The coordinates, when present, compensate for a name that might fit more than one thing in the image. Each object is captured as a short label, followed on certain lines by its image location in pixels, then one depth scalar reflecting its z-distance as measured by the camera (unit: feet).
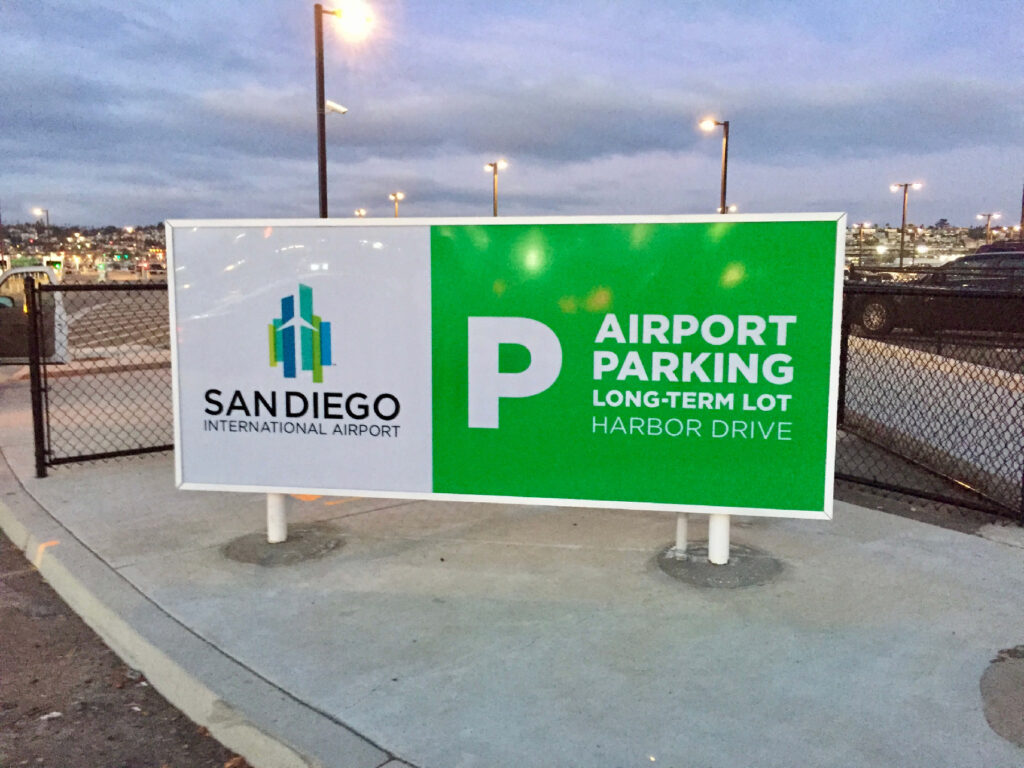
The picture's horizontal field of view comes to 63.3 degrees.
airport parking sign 13.79
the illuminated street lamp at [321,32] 47.03
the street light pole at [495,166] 116.78
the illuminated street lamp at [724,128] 94.38
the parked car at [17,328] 46.06
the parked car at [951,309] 49.29
